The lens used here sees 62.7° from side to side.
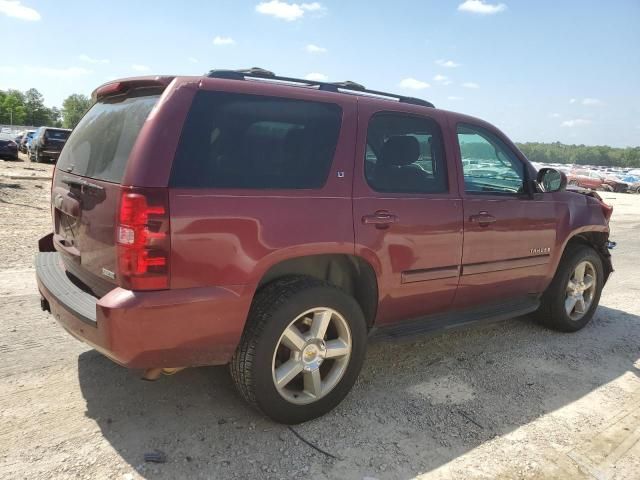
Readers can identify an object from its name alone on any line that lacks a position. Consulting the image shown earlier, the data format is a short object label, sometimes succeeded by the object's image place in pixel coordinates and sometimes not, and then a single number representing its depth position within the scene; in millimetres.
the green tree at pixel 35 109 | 128875
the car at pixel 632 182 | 38656
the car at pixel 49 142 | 22438
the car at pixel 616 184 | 37844
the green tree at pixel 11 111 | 122125
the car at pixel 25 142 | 31519
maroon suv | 2523
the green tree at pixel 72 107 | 127756
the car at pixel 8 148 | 22625
